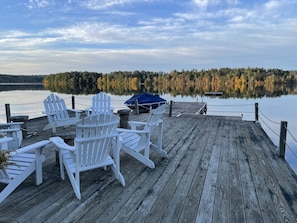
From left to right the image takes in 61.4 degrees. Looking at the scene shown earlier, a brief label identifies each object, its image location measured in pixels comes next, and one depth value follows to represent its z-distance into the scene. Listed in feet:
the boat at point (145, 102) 42.37
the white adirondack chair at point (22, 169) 8.18
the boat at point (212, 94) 101.59
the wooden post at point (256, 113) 25.65
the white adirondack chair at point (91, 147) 8.34
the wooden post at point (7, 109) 22.54
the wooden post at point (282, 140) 13.80
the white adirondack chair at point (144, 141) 11.43
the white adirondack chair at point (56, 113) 18.69
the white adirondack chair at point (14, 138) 11.17
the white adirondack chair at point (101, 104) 19.86
